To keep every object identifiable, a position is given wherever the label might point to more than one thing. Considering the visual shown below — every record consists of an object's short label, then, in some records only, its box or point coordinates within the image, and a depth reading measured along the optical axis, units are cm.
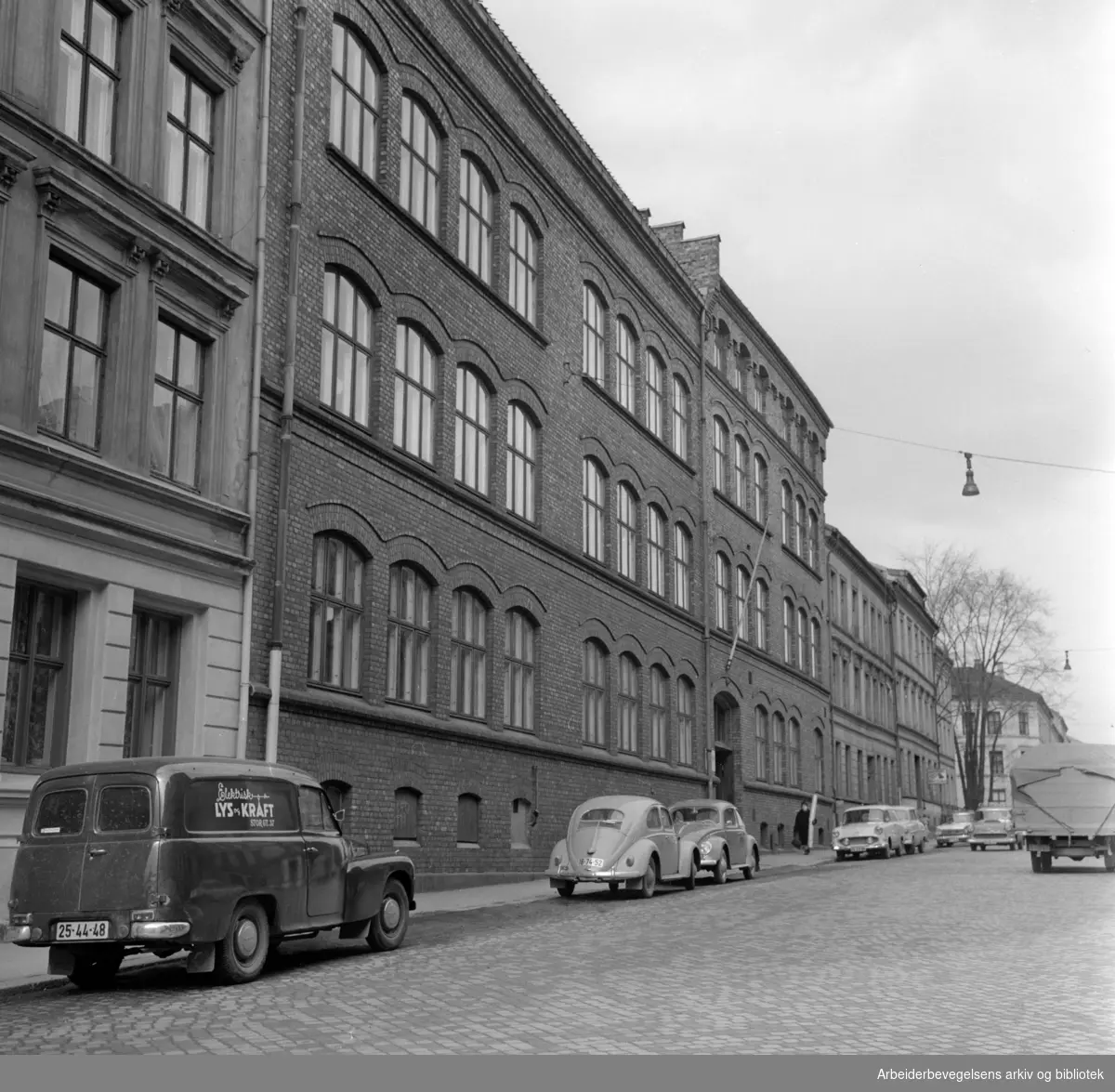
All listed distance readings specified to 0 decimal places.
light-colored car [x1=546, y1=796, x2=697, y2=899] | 2202
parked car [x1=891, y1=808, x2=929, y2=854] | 4328
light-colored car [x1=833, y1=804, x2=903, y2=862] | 3938
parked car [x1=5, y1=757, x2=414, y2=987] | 1112
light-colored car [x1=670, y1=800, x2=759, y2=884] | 2577
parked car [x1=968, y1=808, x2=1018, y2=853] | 5022
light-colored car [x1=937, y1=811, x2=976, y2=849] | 5647
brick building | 2064
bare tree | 6750
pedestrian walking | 4503
